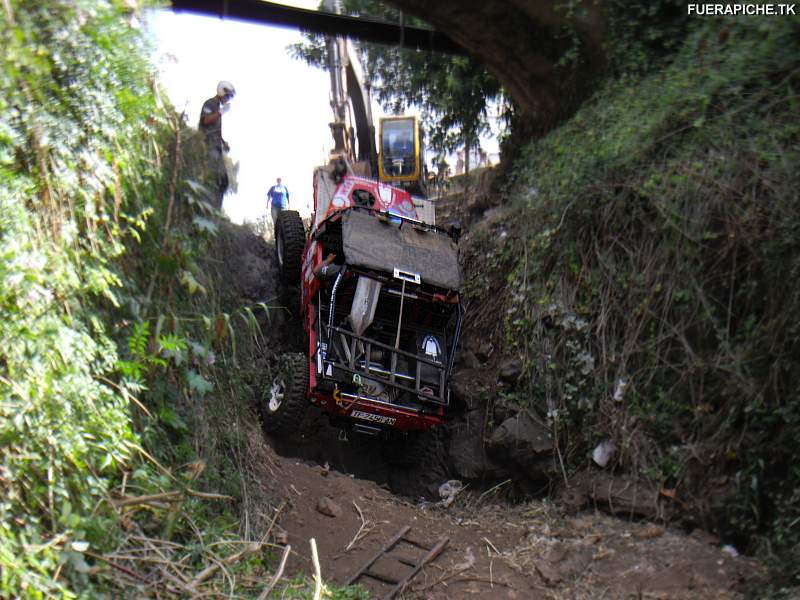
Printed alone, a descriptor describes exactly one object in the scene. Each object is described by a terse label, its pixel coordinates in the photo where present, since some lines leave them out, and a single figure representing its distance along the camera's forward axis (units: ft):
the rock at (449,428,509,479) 29.04
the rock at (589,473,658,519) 23.45
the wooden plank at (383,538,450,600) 20.58
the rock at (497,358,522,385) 29.14
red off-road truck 27.68
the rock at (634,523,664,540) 22.40
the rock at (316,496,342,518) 24.00
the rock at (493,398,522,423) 28.71
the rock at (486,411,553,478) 27.12
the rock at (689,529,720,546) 21.51
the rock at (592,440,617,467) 25.16
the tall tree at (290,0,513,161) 46.91
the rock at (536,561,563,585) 21.38
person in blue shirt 43.92
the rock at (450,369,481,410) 30.55
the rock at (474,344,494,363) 31.32
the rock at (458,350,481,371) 31.68
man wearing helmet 27.25
